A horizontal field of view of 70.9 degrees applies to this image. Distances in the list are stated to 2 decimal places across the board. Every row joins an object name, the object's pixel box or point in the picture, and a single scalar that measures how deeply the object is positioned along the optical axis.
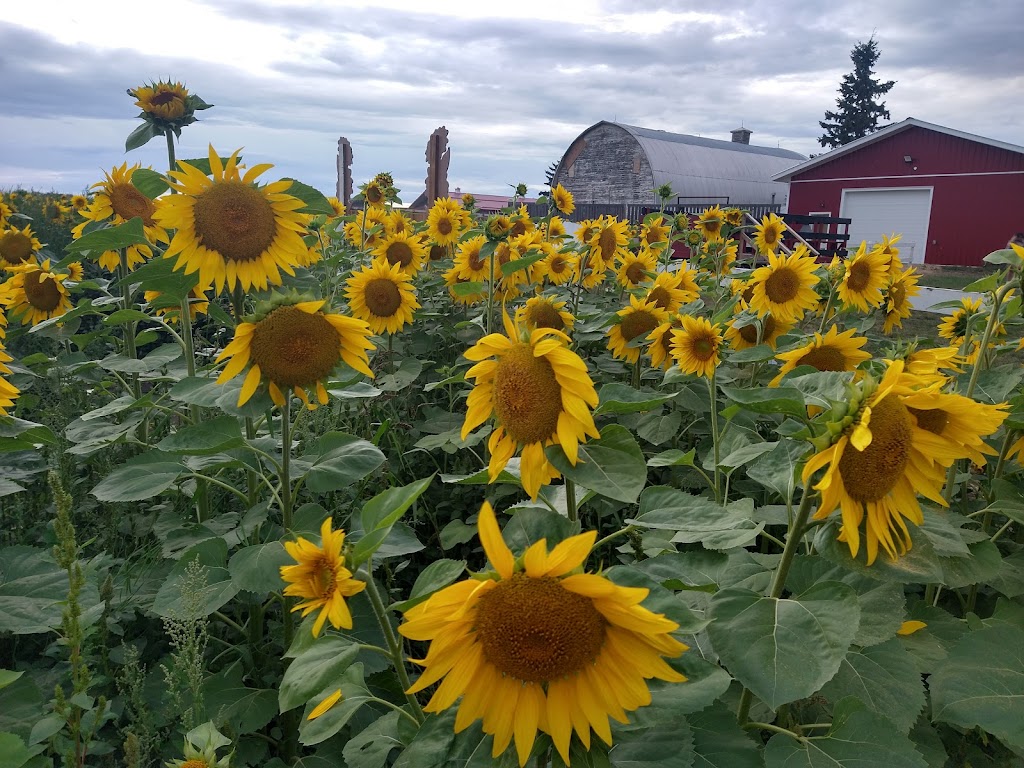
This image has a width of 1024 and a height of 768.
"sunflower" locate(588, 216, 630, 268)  5.12
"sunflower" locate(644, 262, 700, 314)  3.62
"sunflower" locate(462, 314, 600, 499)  1.21
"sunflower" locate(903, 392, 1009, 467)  1.20
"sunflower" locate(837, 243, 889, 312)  3.12
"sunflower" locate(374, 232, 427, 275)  4.74
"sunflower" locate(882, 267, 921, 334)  3.58
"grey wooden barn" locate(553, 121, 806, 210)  25.38
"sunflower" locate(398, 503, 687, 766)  0.90
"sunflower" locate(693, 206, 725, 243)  6.15
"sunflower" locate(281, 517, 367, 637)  1.18
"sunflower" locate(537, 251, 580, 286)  5.20
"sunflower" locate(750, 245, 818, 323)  3.09
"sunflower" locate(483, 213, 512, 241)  3.75
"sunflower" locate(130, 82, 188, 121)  2.67
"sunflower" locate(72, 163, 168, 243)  3.09
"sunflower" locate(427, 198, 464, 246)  6.11
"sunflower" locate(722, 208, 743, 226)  6.18
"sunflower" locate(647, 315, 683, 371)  2.88
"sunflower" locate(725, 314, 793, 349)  3.08
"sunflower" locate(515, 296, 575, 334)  3.31
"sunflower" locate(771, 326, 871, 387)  2.21
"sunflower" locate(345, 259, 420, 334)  3.79
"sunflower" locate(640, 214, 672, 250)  6.33
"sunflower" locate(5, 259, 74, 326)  3.53
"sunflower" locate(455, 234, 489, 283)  4.67
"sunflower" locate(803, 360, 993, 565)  1.10
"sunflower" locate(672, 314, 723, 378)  2.38
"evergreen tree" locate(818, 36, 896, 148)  43.12
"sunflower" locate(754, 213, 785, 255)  5.70
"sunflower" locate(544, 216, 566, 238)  6.69
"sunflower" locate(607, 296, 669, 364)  3.34
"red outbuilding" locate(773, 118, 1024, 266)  19.31
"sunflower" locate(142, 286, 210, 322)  2.54
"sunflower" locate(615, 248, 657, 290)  4.52
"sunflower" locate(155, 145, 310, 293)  2.01
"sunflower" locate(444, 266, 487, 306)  4.67
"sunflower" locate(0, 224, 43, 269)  4.36
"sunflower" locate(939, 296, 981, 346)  3.09
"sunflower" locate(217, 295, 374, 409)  1.68
